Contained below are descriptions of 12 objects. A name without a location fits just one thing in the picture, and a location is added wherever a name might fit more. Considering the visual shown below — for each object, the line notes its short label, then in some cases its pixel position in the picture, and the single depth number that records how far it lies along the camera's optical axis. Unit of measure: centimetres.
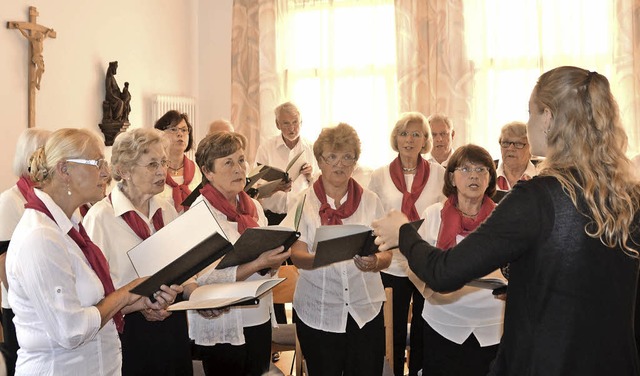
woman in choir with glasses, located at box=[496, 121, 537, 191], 448
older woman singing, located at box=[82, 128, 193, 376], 296
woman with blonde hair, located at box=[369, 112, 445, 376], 438
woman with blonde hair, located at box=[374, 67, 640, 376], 178
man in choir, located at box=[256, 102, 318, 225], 582
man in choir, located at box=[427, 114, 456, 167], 550
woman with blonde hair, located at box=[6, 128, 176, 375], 222
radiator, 771
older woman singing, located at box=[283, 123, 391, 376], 352
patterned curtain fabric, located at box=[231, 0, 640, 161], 728
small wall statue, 689
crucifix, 592
